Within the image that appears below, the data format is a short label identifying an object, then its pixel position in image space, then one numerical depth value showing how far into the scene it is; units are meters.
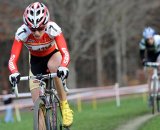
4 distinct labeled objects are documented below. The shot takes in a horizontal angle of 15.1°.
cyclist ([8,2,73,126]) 8.79
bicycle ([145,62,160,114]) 15.75
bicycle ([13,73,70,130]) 8.70
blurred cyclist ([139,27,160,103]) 15.55
